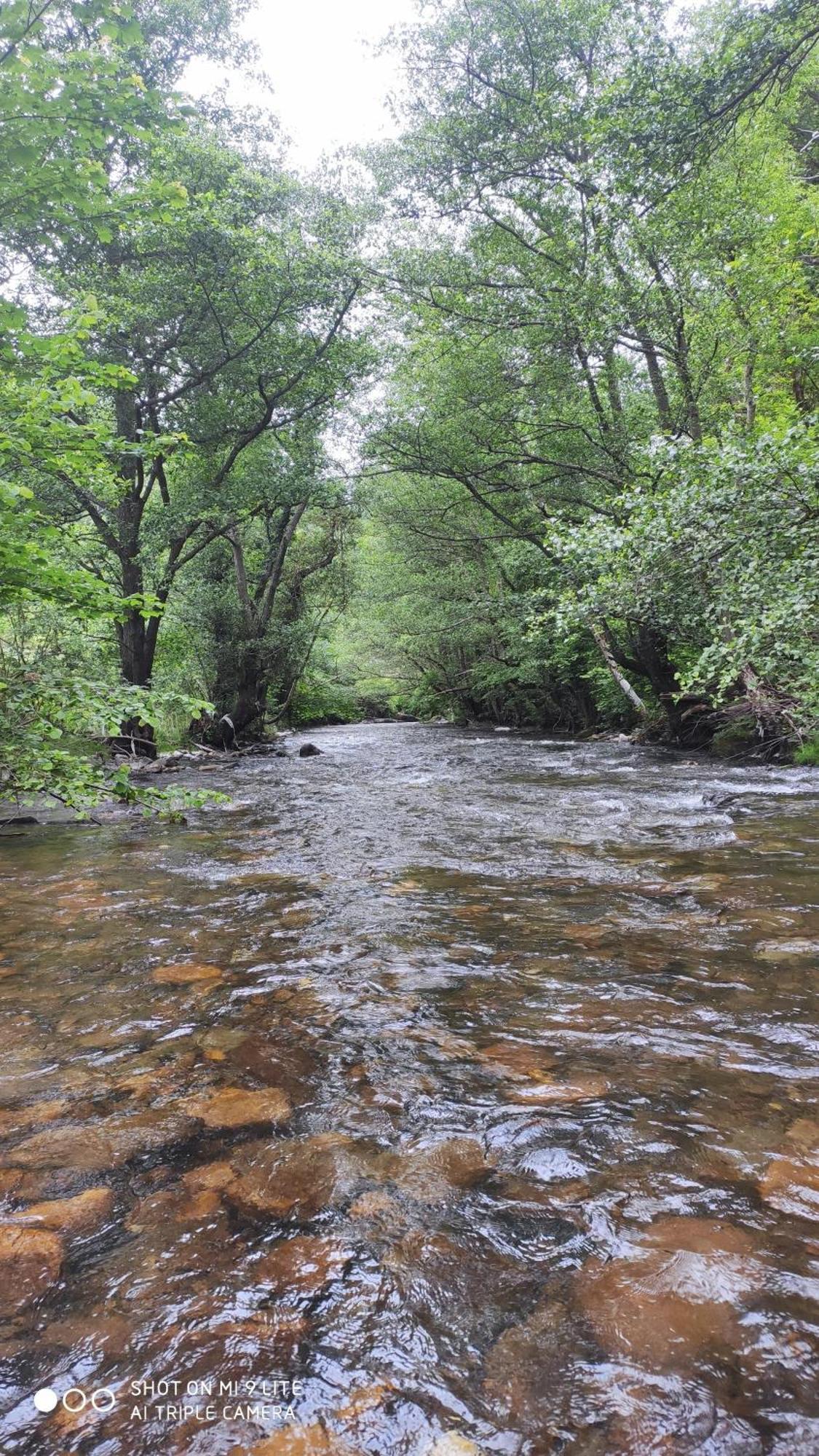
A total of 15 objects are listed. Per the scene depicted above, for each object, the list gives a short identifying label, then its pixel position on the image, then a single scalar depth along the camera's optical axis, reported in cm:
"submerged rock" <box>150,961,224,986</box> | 353
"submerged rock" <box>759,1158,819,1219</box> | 182
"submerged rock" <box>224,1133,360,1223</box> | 188
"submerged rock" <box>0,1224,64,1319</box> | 159
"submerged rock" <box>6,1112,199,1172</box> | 209
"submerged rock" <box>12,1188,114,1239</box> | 181
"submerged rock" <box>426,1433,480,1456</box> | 123
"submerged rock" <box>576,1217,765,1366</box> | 144
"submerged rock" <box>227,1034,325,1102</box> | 255
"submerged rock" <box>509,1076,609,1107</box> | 237
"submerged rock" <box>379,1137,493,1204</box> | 195
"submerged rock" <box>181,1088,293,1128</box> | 230
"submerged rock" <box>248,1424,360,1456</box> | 124
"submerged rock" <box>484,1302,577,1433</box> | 130
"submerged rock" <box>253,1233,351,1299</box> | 160
